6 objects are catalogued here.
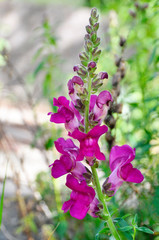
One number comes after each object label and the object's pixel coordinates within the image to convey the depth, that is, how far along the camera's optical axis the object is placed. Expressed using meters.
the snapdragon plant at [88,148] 0.58
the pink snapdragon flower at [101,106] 0.60
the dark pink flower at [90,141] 0.57
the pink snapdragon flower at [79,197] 0.58
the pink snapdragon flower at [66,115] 0.59
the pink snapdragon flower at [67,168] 0.59
